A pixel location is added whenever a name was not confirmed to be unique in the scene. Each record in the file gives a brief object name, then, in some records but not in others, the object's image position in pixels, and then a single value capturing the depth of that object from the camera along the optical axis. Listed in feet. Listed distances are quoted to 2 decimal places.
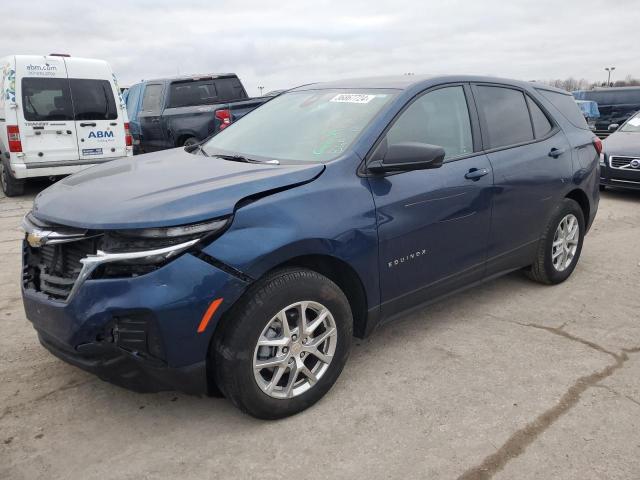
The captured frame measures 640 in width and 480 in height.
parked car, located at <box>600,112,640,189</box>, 28.32
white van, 28.78
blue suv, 7.95
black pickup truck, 33.83
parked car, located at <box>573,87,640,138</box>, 70.59
